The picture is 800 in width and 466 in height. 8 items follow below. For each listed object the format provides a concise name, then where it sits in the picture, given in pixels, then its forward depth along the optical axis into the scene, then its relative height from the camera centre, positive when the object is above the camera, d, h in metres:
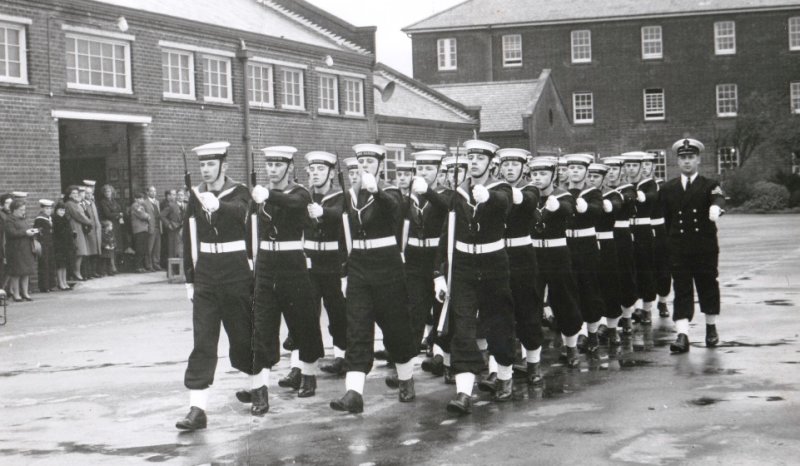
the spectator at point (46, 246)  21.69 -0.33
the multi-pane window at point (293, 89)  31.73 +3.91
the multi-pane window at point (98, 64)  24.34 +3.80
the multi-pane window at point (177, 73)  27.11 +3.86
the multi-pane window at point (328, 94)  33.50 +3.95
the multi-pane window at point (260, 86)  30.19 +3.86
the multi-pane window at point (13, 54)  22.53 +3.71
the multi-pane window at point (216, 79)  28.66 +3.87
